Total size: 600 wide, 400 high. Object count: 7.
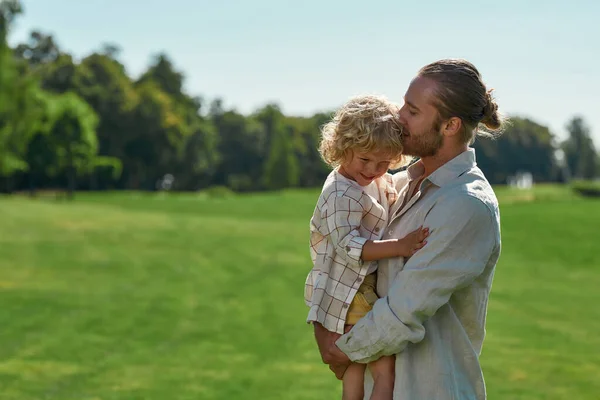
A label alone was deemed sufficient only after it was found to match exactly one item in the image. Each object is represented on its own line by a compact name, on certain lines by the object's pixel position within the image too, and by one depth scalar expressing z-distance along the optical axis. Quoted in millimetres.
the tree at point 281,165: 81500
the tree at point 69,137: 59812
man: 2879
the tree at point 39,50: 82875
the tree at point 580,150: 107625
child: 3104
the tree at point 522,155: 89062
